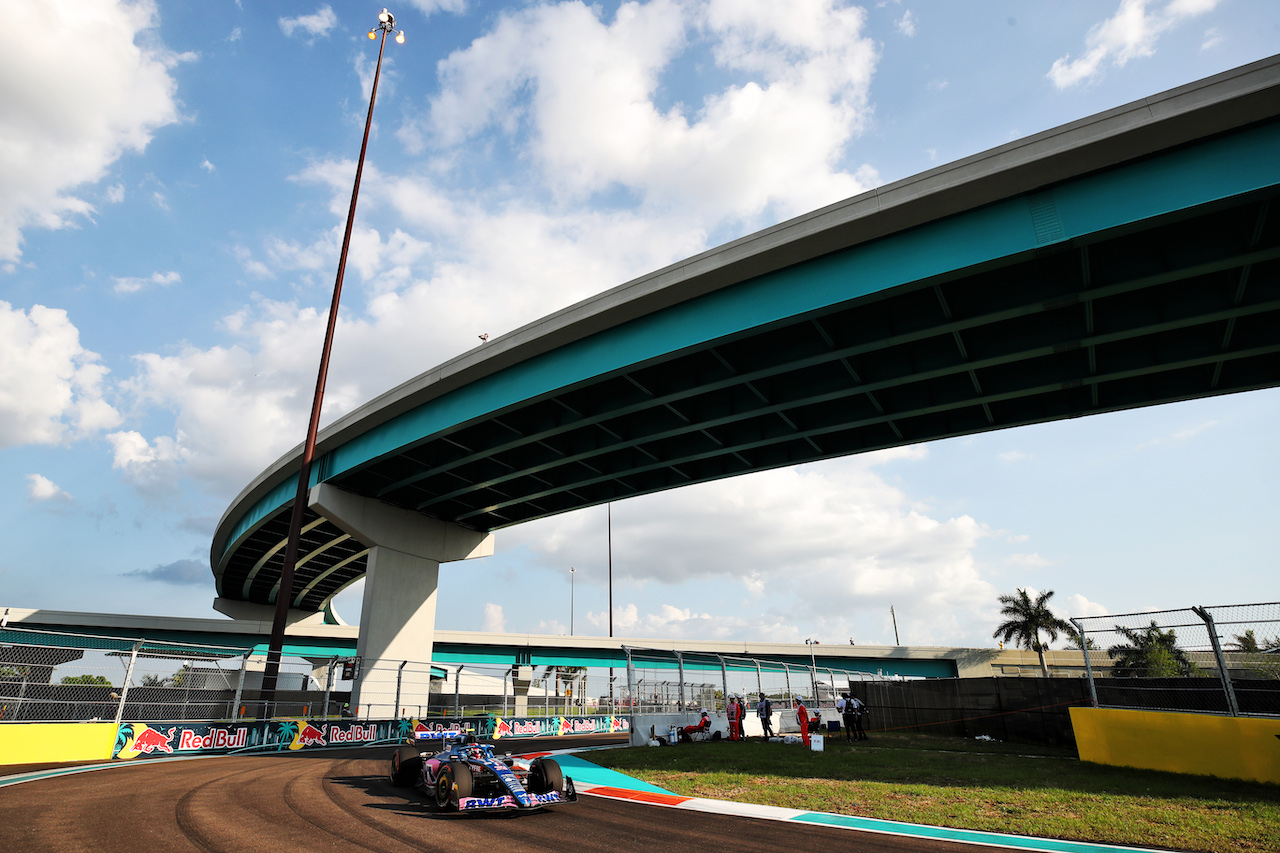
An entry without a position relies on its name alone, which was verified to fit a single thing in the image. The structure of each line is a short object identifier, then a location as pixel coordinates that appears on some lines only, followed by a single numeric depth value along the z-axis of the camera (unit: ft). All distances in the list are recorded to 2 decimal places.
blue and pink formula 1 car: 30.19
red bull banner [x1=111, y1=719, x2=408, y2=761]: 49.39
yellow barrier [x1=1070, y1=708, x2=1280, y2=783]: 34.37
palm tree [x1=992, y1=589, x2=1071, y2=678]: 204.54
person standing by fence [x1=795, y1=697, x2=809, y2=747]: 60.64
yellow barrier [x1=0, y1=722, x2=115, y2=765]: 42.09
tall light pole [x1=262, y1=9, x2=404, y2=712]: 66.62
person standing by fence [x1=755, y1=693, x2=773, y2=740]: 71.00
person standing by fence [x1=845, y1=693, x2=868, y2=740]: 70.13
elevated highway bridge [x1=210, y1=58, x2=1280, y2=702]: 40.93
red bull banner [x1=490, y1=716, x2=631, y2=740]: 81.76
